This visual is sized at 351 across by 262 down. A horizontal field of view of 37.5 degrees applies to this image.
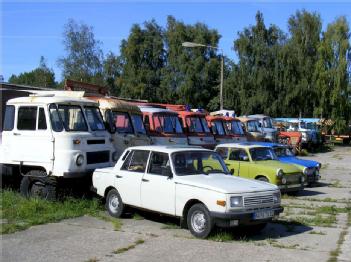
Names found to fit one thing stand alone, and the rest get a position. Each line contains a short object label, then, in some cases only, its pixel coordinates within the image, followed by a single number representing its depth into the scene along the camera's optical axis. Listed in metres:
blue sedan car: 17.00
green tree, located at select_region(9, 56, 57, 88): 75.31
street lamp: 30.42
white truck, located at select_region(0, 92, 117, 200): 12.27
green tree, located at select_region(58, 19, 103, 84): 56.88
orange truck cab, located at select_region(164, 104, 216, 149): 20.30
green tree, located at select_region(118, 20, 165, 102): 55.97
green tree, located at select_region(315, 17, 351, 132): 51.28
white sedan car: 9.18
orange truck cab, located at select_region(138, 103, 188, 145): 17.83
